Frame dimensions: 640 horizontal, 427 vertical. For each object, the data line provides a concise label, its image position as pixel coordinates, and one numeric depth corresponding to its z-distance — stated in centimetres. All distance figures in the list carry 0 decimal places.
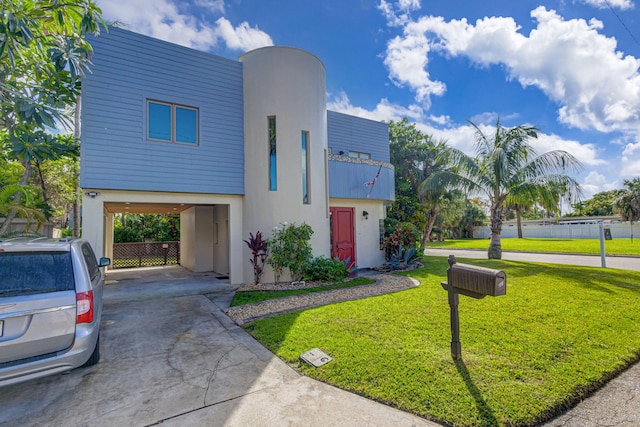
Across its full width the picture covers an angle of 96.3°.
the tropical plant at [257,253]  887
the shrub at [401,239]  1270
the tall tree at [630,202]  2822
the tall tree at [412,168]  1820
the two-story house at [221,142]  781
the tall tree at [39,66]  502
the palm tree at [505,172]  1279
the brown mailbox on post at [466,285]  315
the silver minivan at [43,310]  281
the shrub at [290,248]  893
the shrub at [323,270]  930
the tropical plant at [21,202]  740
